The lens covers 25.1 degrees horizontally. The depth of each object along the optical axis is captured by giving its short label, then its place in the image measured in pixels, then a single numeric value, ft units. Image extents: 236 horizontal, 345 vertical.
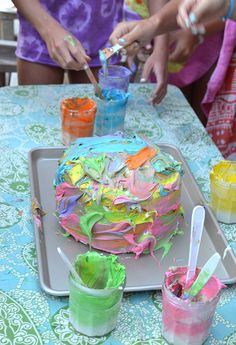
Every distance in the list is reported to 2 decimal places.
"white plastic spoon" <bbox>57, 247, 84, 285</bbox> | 2.85
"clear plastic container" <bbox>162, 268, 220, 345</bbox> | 2.77
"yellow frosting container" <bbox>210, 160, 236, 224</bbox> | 3.90
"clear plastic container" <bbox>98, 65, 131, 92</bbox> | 5.05
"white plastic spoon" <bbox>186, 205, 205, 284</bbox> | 2.78
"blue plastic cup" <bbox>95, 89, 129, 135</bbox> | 4.85
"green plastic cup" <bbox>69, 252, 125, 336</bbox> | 2.79
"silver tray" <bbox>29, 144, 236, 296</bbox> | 3.31
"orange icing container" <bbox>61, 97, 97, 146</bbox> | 4.70
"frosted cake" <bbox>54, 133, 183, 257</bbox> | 3.46
